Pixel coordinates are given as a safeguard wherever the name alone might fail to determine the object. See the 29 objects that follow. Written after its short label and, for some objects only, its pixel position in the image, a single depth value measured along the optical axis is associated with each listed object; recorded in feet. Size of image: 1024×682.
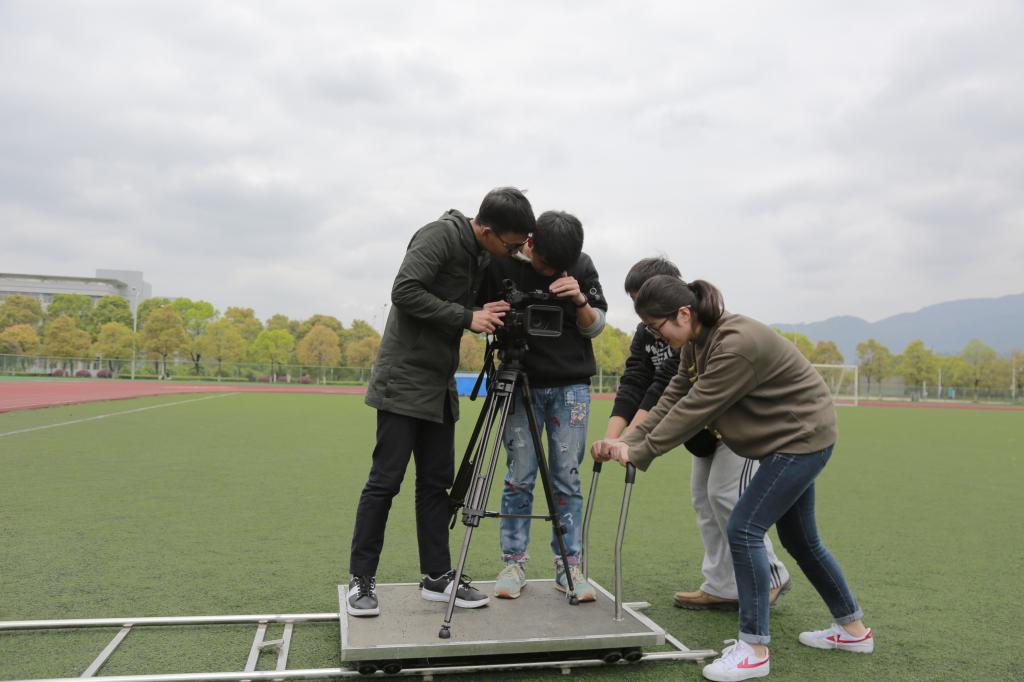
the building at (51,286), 333.83
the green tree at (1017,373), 256.93
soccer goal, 166.91
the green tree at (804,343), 271.49
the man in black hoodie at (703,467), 12.39
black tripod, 10.48
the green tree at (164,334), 198.49
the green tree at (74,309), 256.93
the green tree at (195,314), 266.36
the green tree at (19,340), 212.43
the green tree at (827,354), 270.67
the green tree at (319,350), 232.32
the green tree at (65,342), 205.67
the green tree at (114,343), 206.59
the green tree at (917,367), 255.09
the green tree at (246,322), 278.93
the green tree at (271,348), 238.07
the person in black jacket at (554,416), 11.80
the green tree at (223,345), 218.18
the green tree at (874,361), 262.26
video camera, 10.52
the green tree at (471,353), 205.33
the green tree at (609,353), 238.89
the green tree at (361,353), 239.71
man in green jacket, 10.40
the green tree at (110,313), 255.09
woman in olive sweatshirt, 9.68
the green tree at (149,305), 281.33
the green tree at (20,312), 229.45
